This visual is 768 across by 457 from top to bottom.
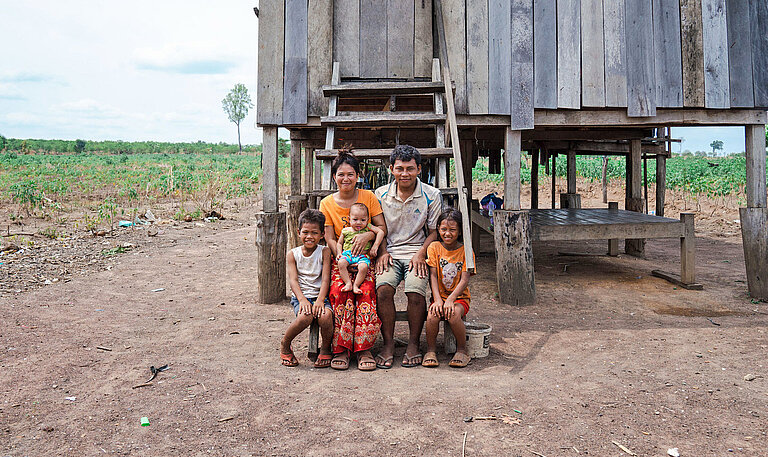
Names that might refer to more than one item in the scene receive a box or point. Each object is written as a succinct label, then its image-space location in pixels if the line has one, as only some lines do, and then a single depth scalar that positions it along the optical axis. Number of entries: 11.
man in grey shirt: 4.17
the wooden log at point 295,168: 10.33
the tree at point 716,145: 103.91
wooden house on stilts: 6.08
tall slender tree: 80.06
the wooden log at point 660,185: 12.63
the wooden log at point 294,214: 9.06
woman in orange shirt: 4.14
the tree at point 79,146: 63.54
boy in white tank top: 4.07
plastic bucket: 4.28
